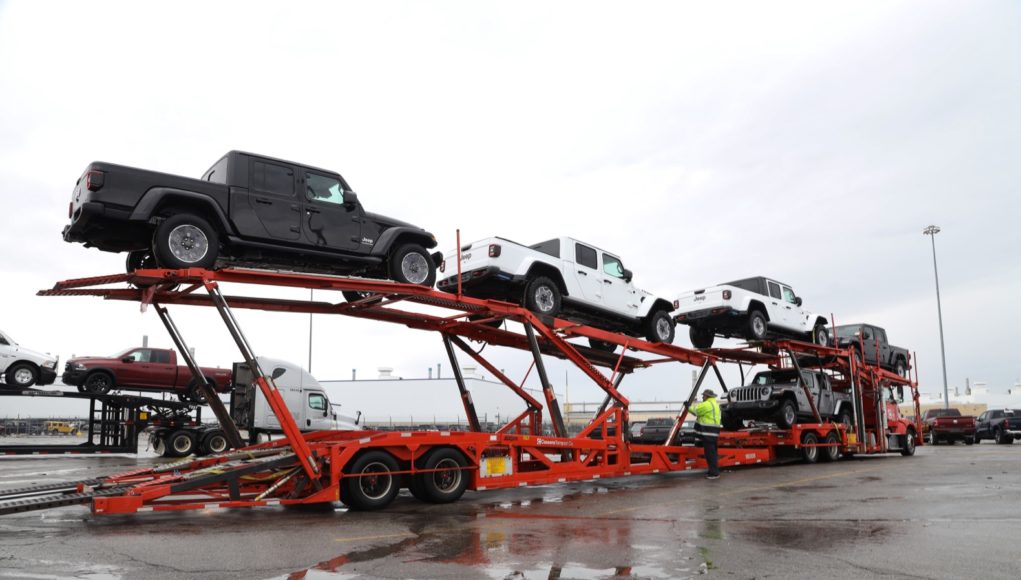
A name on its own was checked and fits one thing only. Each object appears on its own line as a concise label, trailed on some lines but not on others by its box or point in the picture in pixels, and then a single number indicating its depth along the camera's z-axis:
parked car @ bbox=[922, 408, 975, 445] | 27.47
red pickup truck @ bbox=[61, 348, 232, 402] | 19.45
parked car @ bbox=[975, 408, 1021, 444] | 26.94
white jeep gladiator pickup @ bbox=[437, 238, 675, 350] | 11.67
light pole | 41.31
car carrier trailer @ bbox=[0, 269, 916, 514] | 8.23
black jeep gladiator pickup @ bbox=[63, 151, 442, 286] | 8.18
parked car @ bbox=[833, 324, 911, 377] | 19.06
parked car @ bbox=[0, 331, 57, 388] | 18.12
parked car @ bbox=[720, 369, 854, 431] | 16.45
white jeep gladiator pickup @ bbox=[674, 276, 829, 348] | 15.88
